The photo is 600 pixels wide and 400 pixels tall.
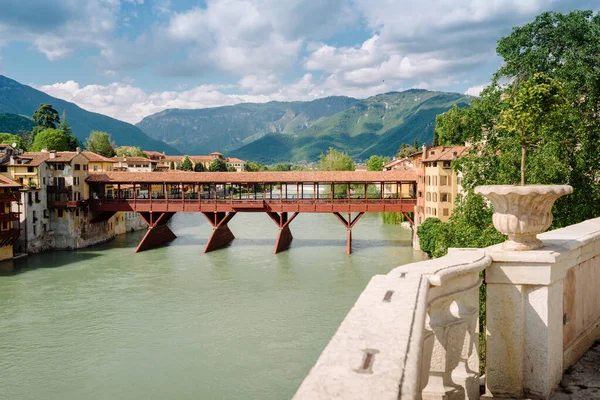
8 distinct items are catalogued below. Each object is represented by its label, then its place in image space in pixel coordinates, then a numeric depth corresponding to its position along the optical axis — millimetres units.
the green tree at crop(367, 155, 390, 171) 105238
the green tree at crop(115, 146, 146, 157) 118188
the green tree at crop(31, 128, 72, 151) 75000
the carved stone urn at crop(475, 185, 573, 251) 5332
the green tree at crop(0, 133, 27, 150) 81794
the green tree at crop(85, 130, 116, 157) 94444
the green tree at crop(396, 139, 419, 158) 98938
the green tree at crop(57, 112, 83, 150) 81438
